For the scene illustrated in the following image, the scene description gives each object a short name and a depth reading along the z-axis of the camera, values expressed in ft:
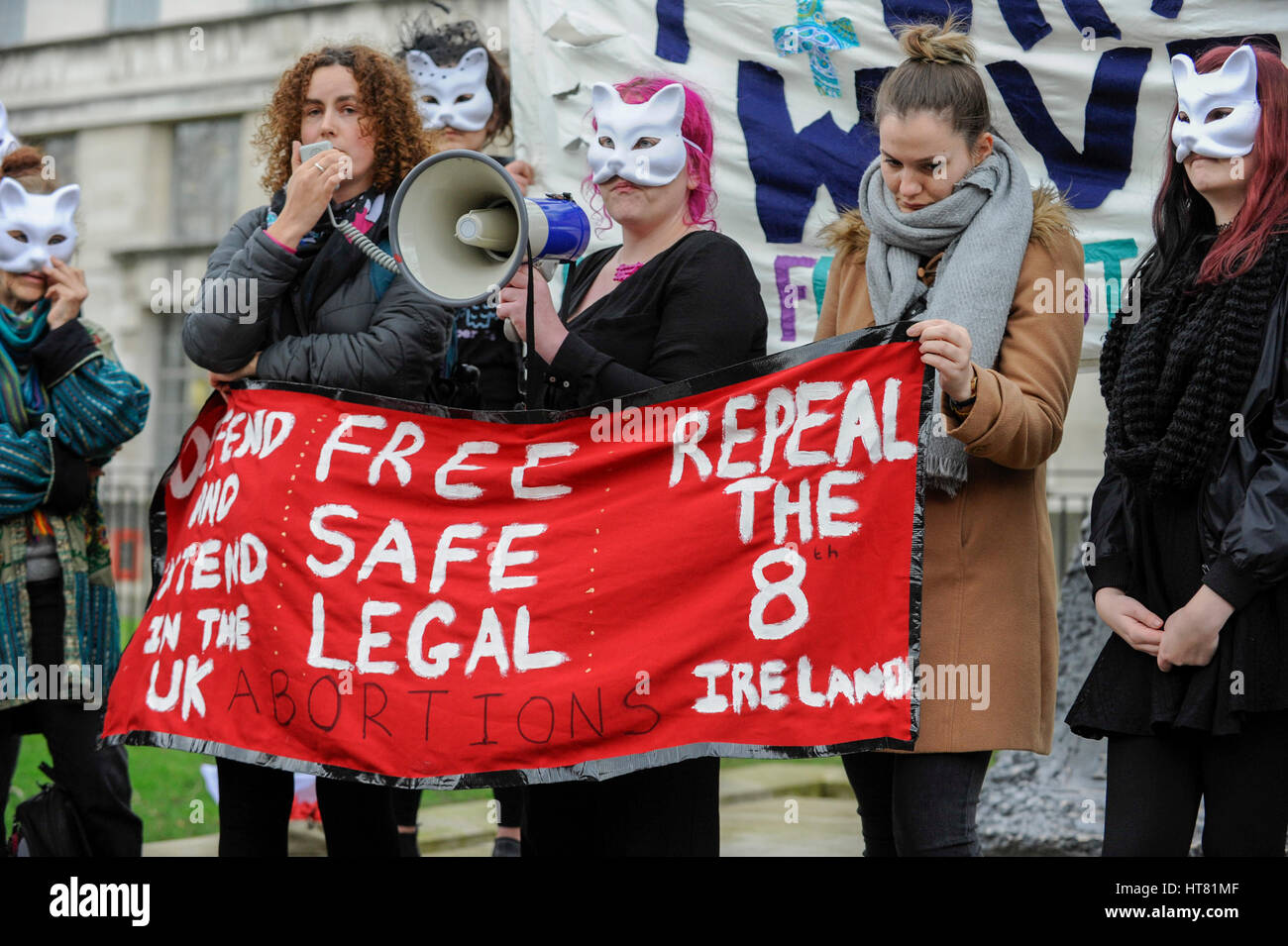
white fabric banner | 15.69
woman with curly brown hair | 12.30
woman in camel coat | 10.48
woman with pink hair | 11.37
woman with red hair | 9.78
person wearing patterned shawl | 14.21
